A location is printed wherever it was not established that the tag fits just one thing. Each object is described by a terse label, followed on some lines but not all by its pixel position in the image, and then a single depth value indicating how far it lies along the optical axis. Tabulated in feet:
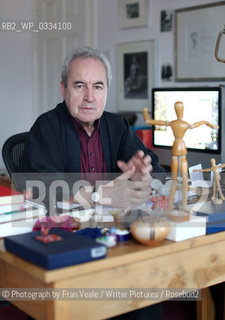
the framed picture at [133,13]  11.37
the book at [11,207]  4.47
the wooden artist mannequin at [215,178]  5.16
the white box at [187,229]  4.17
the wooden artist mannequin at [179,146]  4.39
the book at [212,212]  4.50
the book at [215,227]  4.45
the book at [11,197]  4.48
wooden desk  3.58
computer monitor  8.79
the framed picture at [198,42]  9.77
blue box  3.47
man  5.97
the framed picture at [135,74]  11.52
